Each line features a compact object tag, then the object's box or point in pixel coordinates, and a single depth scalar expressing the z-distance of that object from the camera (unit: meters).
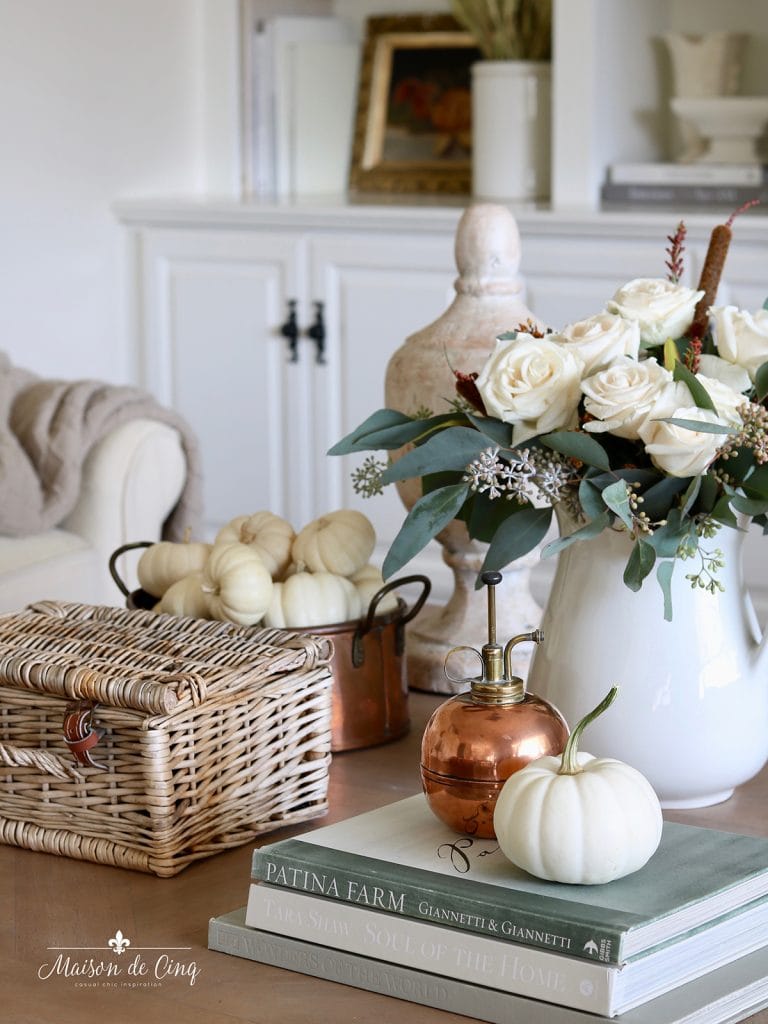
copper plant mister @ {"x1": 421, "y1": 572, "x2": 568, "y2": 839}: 2.12
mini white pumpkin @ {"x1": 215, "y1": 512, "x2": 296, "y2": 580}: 2.60
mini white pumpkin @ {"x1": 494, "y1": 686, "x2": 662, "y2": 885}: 1.99
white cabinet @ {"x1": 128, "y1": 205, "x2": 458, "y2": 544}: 5.80
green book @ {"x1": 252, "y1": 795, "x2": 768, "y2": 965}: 1.95
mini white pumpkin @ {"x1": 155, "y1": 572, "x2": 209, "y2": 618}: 2.54
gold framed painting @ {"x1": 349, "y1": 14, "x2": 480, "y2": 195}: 6.63
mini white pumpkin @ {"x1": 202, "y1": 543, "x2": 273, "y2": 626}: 2.49
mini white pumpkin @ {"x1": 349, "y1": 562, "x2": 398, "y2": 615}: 2.56
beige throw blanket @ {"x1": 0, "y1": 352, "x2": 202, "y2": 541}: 4.05
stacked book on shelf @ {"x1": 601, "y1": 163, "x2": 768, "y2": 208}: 5.40
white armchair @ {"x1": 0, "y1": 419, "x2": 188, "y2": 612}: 4.07
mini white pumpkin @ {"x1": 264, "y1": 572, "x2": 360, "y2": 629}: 2.51
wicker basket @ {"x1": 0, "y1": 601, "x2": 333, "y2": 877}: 2.22
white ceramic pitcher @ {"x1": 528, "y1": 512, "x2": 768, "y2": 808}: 2.27
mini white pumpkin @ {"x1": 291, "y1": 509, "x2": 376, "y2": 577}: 2.57
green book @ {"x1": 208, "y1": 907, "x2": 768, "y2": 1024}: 1.95
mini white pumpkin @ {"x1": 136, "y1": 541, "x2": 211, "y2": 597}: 2.62
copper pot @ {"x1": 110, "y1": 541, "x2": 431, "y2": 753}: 2.52
